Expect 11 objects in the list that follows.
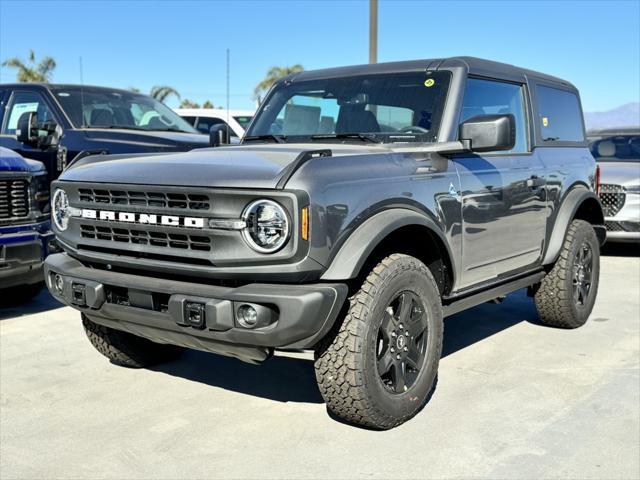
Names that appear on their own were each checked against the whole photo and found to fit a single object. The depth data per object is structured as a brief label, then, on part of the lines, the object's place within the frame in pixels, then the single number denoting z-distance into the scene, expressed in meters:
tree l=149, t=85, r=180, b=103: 29.91
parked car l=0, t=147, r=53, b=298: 5.45
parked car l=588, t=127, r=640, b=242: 9.12
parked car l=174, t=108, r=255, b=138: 14.02
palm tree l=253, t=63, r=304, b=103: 37.48
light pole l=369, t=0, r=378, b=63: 12.82
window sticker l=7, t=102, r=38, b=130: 7.89
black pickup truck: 7.29
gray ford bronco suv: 3.10
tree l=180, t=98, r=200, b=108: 43.31
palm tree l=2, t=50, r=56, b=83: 30.75
